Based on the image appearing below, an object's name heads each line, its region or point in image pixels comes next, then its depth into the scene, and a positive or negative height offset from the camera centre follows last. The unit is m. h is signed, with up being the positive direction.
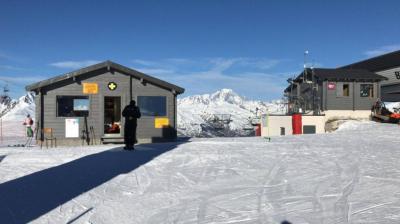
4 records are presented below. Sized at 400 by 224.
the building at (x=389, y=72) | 37.34 +3.90
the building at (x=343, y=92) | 31.69 +1.83
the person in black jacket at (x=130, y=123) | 14.77 -0.13
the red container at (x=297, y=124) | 29.42 -0.38
